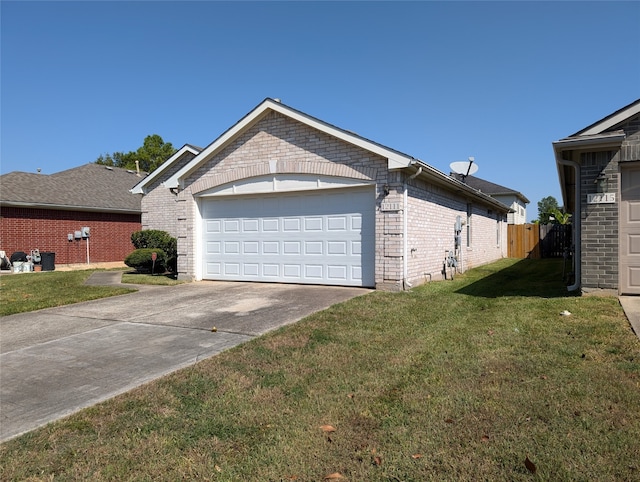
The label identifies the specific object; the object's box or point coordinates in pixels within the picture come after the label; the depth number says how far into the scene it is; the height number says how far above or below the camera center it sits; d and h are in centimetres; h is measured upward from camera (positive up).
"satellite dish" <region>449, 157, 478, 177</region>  1533 +248
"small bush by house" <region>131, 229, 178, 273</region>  1648 -11
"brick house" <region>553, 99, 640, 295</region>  787 +66
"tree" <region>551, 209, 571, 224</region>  2712 +123
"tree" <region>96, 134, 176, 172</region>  4841 +964
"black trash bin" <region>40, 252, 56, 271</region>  1844 -94
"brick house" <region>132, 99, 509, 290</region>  986 +75
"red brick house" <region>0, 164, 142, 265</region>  1877 +112
